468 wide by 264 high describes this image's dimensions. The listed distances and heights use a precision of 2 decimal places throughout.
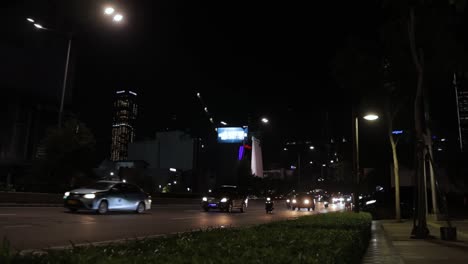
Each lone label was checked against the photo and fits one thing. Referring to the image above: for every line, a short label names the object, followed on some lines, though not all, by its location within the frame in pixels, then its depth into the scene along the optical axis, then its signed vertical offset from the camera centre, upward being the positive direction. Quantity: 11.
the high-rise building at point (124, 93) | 196.75 +50.14
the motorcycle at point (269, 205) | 30.99 +0.39
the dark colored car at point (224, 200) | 28.91 +0.64
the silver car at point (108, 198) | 18.84 +0.37
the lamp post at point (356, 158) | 19.80 +2.56
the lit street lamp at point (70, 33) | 20.95 +9.06
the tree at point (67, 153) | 35.06 +4.12
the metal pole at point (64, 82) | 28.20 +7.80
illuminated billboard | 114.81 +19.30
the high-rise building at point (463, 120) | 44.15 +10.53
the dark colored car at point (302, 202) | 41.09 +0.90
